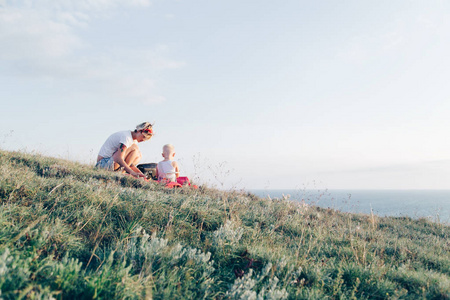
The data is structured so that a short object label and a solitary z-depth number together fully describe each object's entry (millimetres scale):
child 7984
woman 7980
